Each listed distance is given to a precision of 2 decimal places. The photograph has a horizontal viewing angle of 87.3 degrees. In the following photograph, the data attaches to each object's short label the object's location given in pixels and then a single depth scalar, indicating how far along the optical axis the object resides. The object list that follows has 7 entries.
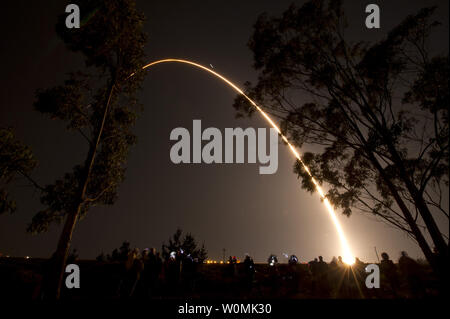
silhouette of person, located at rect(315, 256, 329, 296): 12.99
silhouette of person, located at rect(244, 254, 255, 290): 13.85
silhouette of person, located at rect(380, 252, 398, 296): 10.73
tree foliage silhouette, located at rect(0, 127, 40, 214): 10.89
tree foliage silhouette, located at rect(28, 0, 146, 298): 12.07
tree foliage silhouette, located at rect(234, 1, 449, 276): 9.22
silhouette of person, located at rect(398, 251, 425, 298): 9.23
